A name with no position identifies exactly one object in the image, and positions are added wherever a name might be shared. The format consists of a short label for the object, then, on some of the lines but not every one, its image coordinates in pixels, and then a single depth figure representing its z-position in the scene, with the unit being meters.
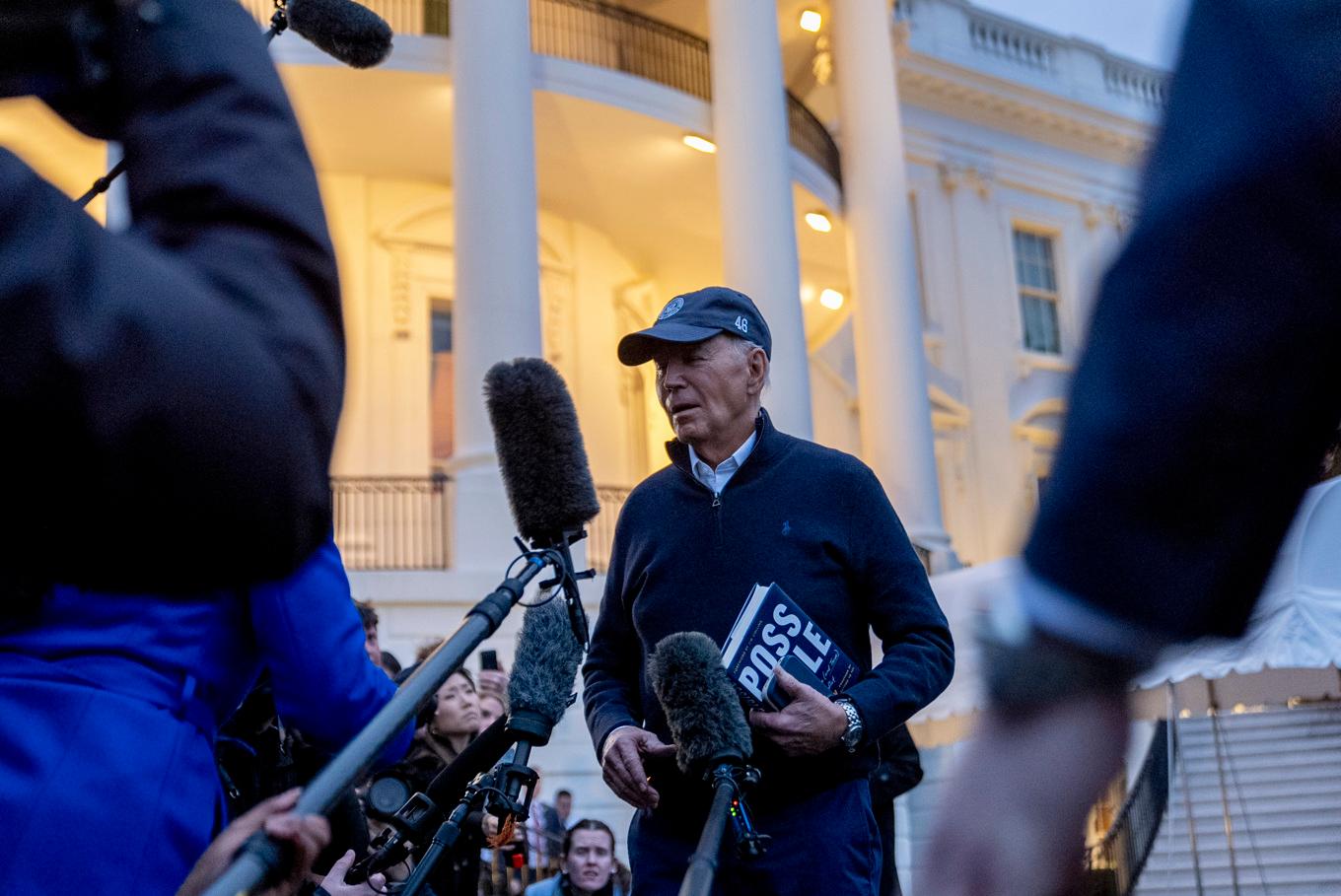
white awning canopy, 6.96
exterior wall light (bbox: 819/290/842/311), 17.86
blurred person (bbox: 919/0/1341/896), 0.84
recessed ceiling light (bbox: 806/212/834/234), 16.21
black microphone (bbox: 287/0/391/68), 1.80
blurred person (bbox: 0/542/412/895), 1.45
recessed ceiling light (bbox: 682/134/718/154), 14.52
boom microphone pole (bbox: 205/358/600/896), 2.03
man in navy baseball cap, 2.80
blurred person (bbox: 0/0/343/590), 0.80
